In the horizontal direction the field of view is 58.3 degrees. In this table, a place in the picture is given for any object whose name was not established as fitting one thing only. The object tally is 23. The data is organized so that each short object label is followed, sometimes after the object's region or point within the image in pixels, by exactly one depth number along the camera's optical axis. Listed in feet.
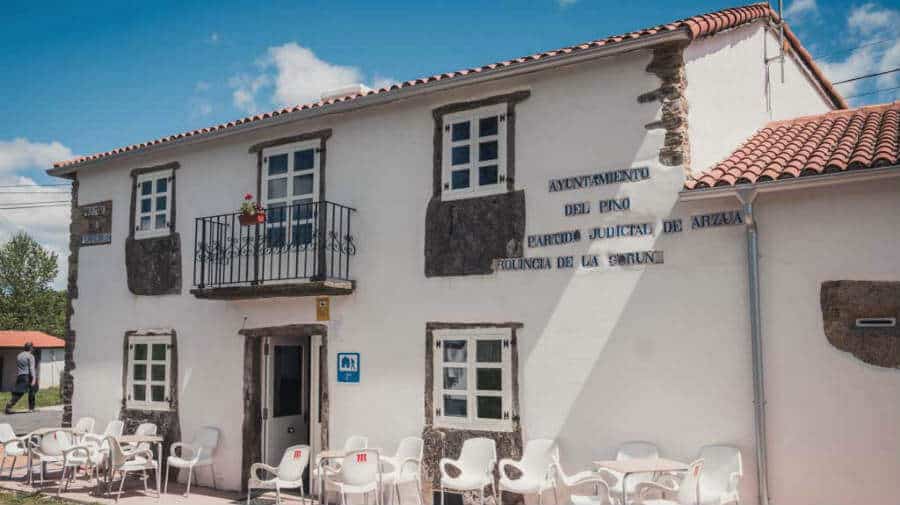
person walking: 67.46
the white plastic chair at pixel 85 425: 40.65
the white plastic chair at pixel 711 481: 22.99
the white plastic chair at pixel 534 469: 26.94
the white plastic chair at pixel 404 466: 29.53
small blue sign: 33.37
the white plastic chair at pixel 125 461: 33.42
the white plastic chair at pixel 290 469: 30.45
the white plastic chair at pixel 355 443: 32.42
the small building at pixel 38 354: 122.83
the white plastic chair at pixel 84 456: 35.53
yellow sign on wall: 34.50
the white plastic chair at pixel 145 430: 38.29
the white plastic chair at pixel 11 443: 38.24
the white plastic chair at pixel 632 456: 24.97
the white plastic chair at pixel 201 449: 35.55
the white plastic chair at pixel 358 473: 28.32
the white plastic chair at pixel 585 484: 24.88
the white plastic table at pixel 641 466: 22.99
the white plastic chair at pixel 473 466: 27.84
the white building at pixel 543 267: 24.11
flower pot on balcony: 34.58
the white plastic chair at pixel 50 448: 36.78
